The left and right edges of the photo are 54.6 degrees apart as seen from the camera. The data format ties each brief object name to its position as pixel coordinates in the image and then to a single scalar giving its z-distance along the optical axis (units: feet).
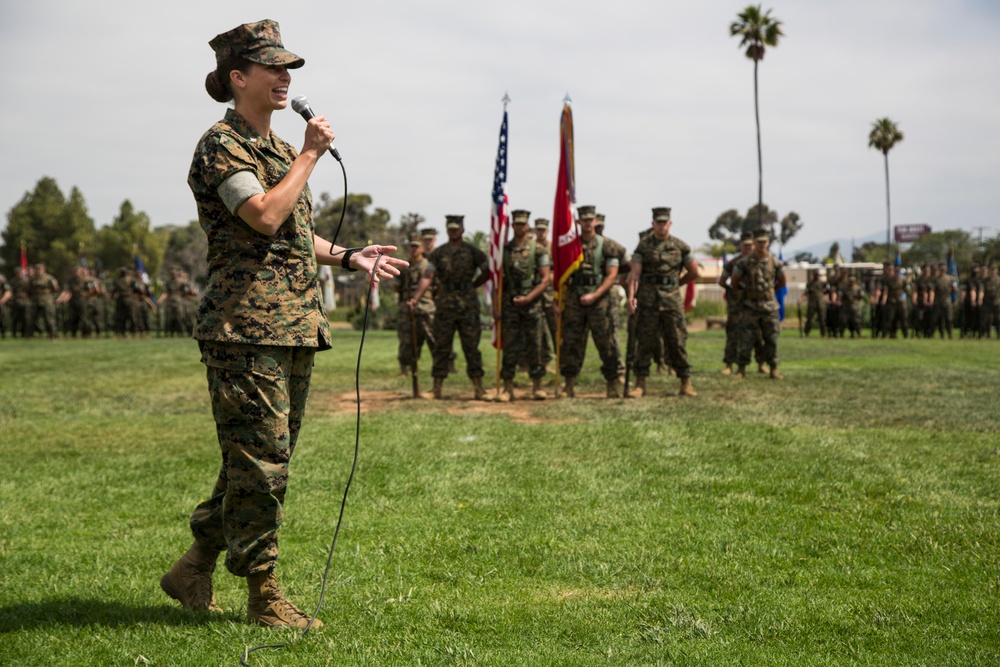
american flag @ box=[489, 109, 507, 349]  42.06
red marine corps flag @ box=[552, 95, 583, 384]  41.88
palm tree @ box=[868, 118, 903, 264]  196.85
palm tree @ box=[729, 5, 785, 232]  149.89
